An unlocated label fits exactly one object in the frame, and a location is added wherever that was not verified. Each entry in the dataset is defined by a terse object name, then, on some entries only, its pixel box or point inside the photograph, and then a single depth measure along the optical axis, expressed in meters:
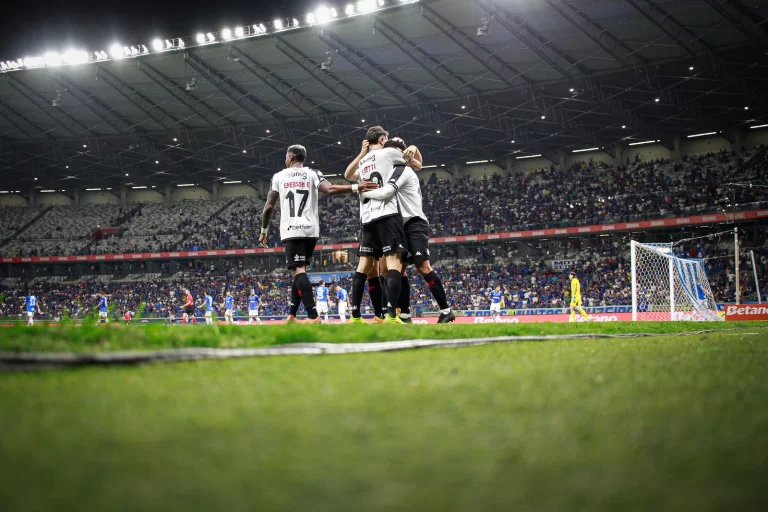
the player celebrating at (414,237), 7.52
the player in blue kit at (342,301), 26.20
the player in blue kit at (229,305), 28.90
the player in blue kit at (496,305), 28.38
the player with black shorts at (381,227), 7.11
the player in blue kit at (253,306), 29.05
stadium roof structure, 28.19
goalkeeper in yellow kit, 21.84
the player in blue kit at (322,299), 25.81
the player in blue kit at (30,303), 28.47
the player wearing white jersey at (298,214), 7.73
